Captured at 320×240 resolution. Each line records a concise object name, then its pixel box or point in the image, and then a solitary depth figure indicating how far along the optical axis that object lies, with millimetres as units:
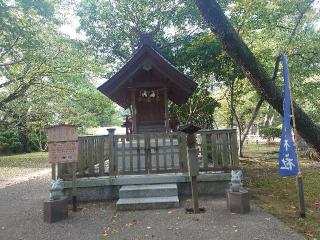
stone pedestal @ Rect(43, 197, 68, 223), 7315
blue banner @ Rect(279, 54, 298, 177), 6746
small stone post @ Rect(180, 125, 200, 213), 7539
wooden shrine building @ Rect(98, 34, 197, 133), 11156
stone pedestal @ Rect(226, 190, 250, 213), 7340
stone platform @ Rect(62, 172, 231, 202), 9227
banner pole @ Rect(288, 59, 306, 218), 6727
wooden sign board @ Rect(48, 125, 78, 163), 8125
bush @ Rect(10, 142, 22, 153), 35625
